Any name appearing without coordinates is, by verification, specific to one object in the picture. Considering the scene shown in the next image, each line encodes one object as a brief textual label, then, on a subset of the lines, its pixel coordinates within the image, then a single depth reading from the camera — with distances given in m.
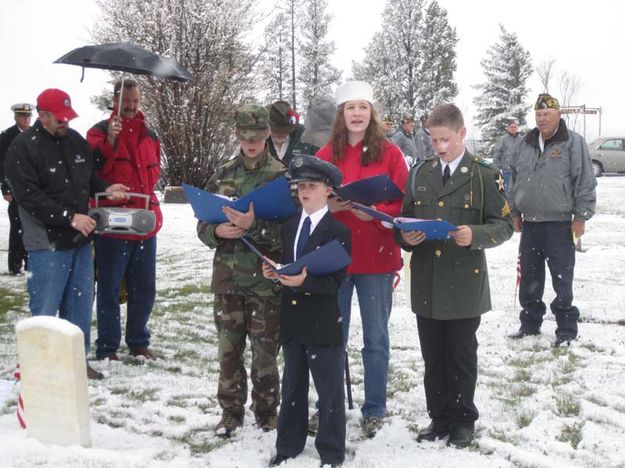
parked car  30.00
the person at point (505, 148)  14.71
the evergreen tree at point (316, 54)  41.94
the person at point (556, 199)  6.06
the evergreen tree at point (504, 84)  42.75
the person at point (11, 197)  8.96
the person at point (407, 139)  15.01
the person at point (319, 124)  5.46
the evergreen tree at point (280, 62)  40.91
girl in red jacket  4.18
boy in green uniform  3.82
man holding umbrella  5.62
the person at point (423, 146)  15.80
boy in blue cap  3.57
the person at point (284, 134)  5.34
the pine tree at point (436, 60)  41.44
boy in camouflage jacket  4.05
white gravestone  3.77
